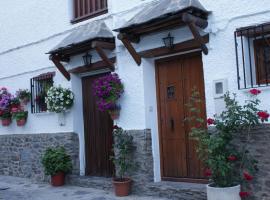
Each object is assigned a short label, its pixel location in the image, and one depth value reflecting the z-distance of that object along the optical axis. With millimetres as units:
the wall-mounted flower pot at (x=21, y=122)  10828
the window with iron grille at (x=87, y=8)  9312
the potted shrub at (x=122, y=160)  7855
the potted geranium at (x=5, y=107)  11055
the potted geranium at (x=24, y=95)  10727
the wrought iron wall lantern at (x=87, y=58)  9102
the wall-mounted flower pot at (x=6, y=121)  11258
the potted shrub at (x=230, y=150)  5969
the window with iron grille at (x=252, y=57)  6449
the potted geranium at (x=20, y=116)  10812
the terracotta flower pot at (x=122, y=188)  7840
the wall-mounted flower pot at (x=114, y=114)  8388
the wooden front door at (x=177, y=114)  7570
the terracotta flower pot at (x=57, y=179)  9398
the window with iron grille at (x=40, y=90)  10352
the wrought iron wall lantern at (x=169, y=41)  7453
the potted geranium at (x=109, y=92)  8211
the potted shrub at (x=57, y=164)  9227
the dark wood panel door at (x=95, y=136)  9273
